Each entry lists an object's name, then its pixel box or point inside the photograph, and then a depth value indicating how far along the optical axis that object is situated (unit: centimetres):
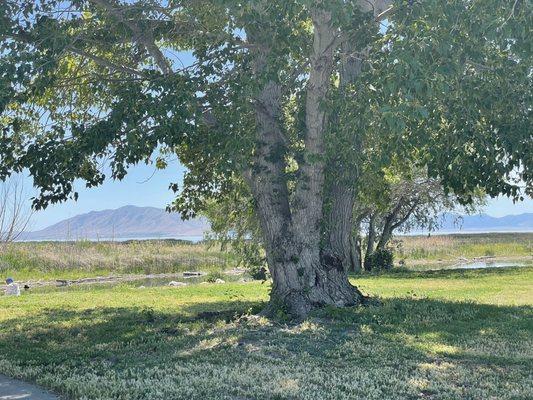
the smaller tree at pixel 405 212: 3634
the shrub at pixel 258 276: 2972
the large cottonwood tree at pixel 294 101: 1115
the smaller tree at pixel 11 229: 3641
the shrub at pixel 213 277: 3238
